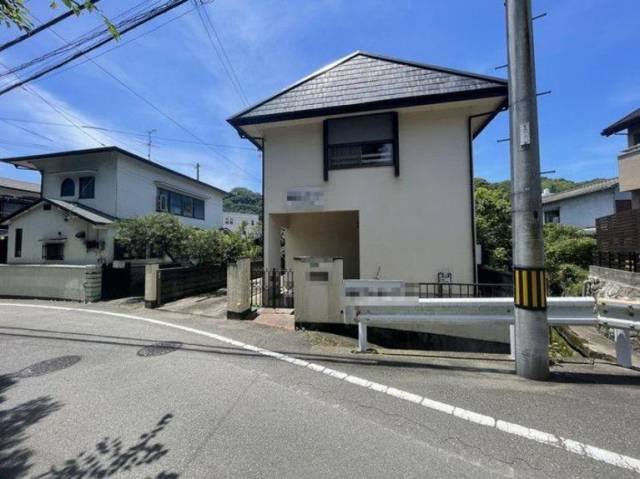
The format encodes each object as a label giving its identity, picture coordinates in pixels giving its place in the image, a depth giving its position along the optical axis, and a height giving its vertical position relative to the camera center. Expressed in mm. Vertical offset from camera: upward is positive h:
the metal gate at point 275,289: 8138 -997
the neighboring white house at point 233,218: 50406 +5849
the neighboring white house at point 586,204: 19406 +3249
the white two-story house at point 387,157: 7867 +2603
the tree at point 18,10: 2834 +2331
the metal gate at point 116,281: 11539 -1065
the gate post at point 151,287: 8945 -973
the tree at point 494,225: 14805 +1266
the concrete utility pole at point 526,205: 3662 +556
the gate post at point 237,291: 7156 -893
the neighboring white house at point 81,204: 13727 +2493
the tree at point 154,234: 11461 +745
